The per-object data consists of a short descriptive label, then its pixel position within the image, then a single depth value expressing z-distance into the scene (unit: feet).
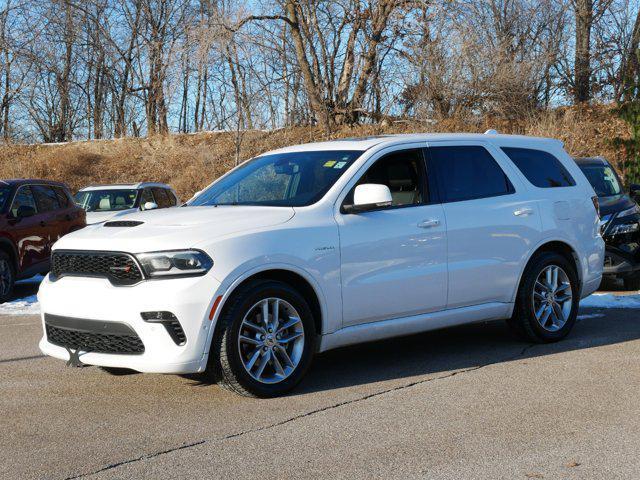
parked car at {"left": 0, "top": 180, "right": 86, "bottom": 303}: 41.65
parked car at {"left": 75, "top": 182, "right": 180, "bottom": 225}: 64.39
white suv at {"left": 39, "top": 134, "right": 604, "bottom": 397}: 19.01
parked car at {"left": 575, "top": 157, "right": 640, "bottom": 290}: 38.81
